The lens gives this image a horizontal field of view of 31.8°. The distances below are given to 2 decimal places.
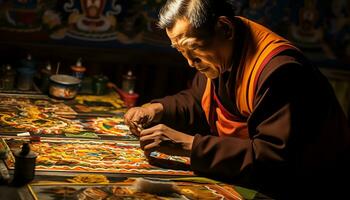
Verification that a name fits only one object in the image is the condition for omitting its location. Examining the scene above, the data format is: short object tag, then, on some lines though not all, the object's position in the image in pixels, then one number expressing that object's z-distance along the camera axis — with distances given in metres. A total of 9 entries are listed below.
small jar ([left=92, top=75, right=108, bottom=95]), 4.90
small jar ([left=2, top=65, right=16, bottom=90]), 4.68
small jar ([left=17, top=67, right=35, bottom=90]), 4.70
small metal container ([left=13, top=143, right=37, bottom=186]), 2.80
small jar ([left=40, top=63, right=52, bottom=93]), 4.69
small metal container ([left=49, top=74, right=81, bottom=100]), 4.50
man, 2.97
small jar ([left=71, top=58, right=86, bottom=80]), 4.91
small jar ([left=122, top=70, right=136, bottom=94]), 5.13
